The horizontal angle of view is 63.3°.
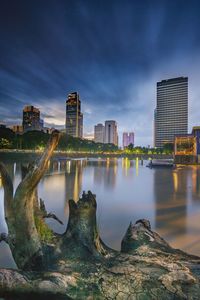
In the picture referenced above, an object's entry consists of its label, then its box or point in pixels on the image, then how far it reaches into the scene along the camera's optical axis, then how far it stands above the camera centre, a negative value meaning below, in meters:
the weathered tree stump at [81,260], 2.11 -1.77
